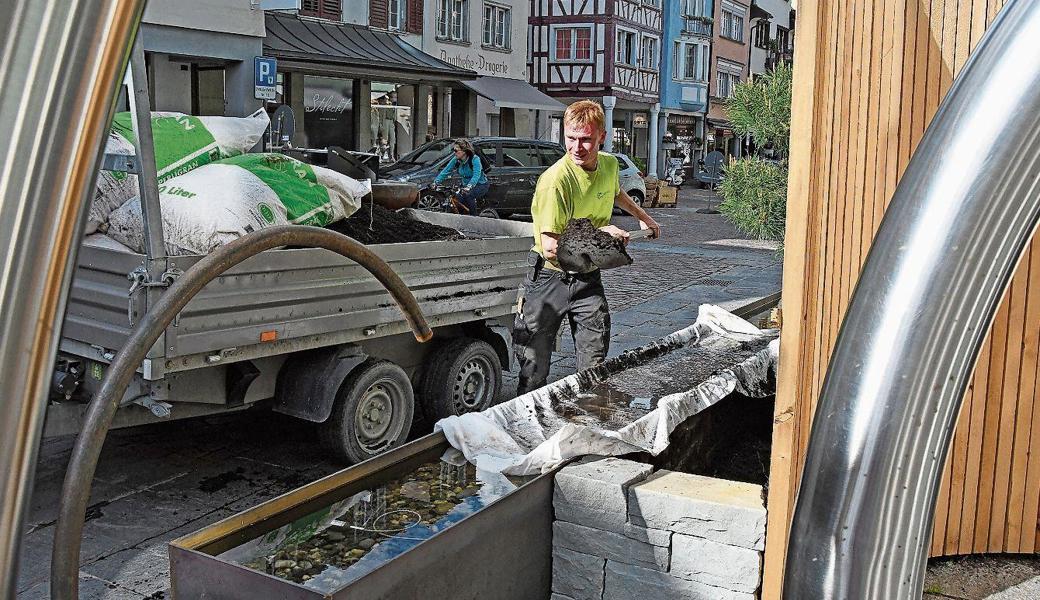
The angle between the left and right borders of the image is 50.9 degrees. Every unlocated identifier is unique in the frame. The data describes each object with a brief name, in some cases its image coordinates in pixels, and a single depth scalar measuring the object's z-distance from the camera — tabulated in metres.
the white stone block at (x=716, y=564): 3.45
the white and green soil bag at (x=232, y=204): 5.07
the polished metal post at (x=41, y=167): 0.43
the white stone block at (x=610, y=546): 3.58
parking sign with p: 20.59
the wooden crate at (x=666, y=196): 31.23
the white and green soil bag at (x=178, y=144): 5.32
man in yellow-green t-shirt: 5.95
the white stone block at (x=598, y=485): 3.61
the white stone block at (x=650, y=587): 3.54
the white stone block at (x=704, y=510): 3.41
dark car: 20.58
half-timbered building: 46.19
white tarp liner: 3.89
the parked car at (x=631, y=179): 27.69
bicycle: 18.02
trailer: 4.79
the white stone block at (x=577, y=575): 3.72
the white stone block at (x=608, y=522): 3.56
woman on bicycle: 18.83
